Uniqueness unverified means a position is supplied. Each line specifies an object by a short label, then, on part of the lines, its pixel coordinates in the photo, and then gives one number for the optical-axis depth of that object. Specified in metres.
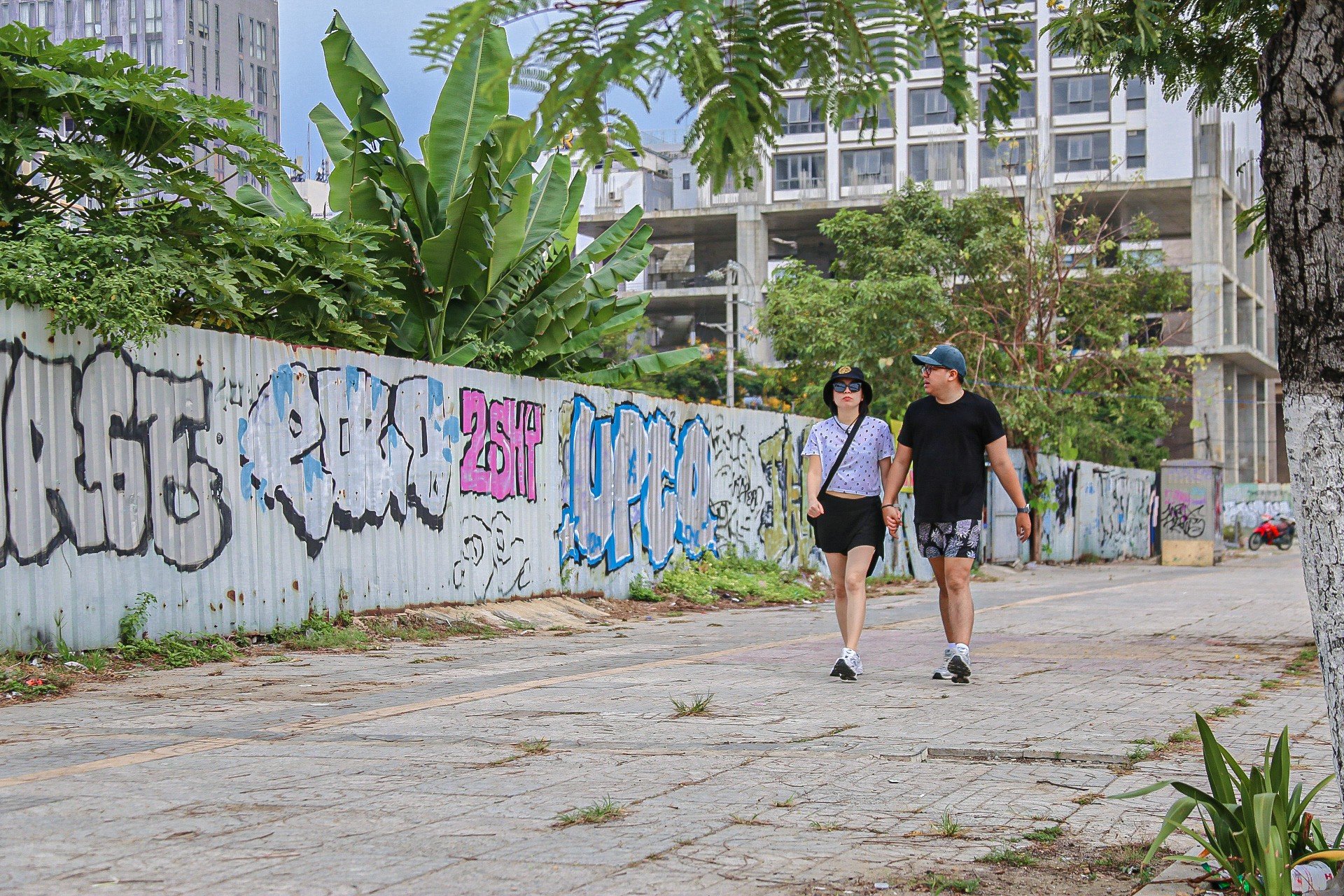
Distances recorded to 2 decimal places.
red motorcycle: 49.84
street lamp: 46.28
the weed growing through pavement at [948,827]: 3.98
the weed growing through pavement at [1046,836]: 3.92
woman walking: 8.13
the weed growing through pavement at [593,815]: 4.09
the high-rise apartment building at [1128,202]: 55.94
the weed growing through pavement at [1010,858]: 3.67
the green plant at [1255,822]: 3.22
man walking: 7.91
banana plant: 12.14
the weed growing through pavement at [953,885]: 3.39
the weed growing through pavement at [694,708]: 6.31
